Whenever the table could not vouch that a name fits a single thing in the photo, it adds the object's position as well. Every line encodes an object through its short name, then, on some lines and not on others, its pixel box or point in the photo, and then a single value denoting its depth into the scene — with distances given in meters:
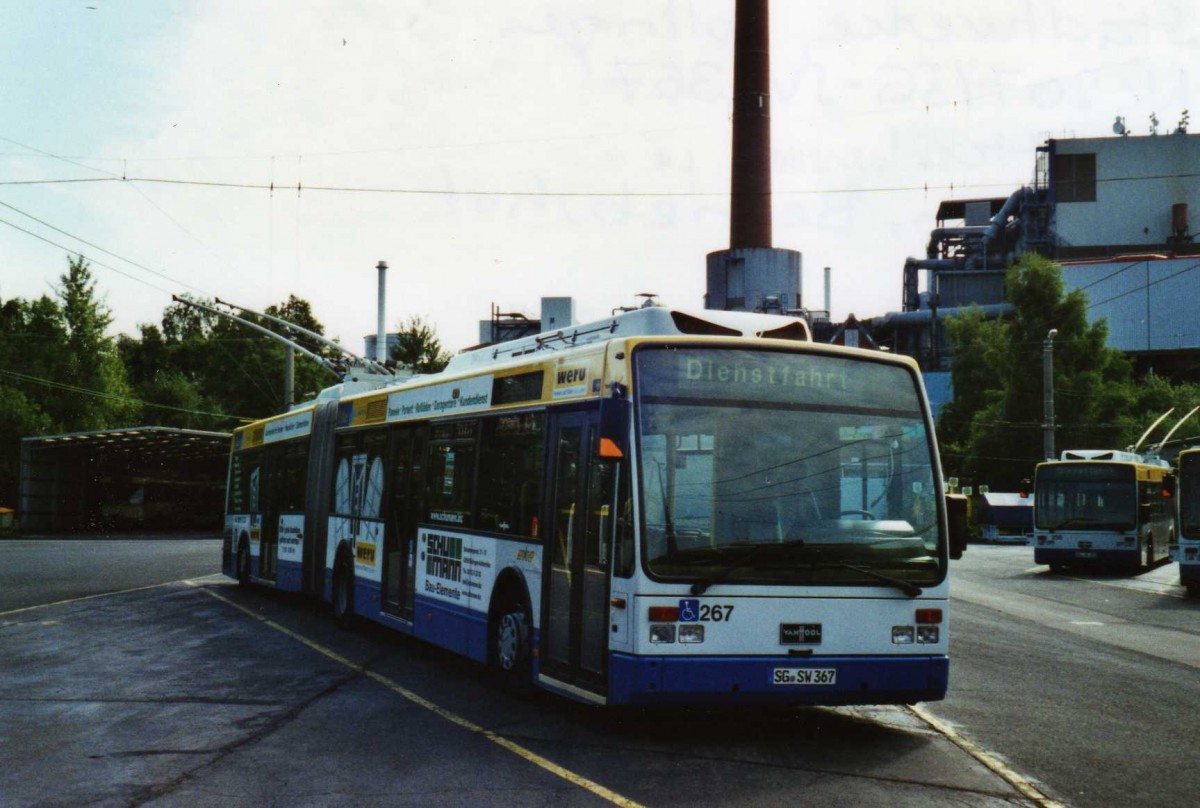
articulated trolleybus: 8.78
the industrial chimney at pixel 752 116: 53.94
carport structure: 51.56
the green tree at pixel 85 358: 70.94
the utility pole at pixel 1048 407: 45.27
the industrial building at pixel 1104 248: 79.62
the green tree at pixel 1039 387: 69.19
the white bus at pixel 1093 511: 33.59
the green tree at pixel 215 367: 87.94
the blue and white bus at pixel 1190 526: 25.70
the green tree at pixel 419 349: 59.25
